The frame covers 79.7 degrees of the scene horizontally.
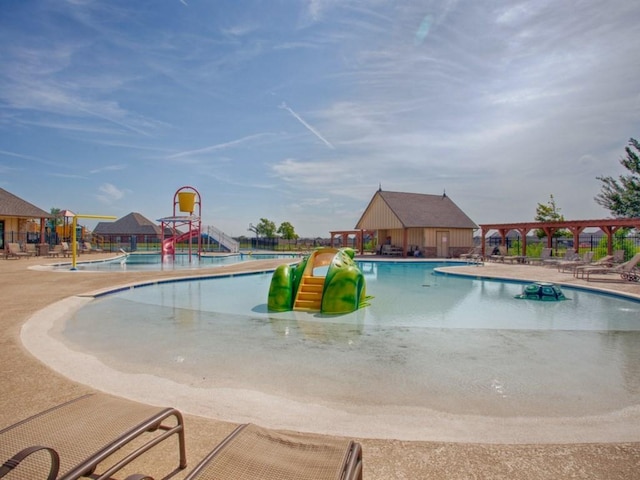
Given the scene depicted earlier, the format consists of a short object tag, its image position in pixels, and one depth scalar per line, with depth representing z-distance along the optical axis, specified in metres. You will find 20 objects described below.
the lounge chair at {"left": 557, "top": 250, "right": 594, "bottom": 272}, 17.17
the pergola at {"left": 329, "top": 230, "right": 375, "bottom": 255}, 35.03
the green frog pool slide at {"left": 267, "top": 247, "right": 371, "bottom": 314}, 9.45
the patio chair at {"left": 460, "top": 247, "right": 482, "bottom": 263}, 25.46
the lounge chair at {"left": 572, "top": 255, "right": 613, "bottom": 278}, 16.14
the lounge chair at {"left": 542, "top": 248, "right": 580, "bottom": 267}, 19.73
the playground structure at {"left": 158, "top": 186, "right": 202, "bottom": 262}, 25.75
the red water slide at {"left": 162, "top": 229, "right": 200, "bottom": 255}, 27.97
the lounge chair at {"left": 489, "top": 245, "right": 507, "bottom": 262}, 25.98
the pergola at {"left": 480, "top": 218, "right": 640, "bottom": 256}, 19.55
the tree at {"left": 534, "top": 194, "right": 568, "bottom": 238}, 36.83
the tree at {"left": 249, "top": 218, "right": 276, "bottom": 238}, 56.78
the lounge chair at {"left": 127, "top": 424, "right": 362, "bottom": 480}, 1.89
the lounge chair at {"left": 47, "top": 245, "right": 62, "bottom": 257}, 27.00
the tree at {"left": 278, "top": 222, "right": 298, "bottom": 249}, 53.90
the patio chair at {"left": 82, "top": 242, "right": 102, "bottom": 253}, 30.43
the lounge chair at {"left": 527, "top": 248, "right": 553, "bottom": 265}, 22.90
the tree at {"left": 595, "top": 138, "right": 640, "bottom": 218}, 26.95
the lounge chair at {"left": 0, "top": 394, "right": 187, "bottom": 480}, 1.87
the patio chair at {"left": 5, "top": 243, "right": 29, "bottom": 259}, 24.44
